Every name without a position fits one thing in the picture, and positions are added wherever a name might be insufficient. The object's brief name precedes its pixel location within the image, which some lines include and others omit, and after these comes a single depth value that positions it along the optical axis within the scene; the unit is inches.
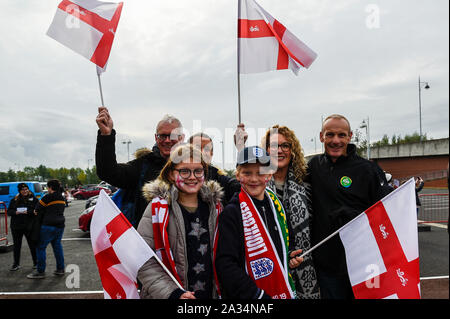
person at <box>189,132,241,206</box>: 87.4
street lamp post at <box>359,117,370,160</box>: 886.5
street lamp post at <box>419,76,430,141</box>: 1708.4
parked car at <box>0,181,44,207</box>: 690.2
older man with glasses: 86.1
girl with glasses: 64.6
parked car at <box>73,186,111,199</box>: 1229.5
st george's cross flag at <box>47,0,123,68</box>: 95.0
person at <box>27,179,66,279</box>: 197.9
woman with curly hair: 82.8
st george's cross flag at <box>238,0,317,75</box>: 126.1
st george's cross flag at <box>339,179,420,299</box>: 75.9
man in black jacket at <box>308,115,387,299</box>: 85.0
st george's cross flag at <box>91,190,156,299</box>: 66.9
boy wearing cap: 61.7
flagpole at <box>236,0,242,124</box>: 114.7
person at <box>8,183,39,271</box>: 221.5
